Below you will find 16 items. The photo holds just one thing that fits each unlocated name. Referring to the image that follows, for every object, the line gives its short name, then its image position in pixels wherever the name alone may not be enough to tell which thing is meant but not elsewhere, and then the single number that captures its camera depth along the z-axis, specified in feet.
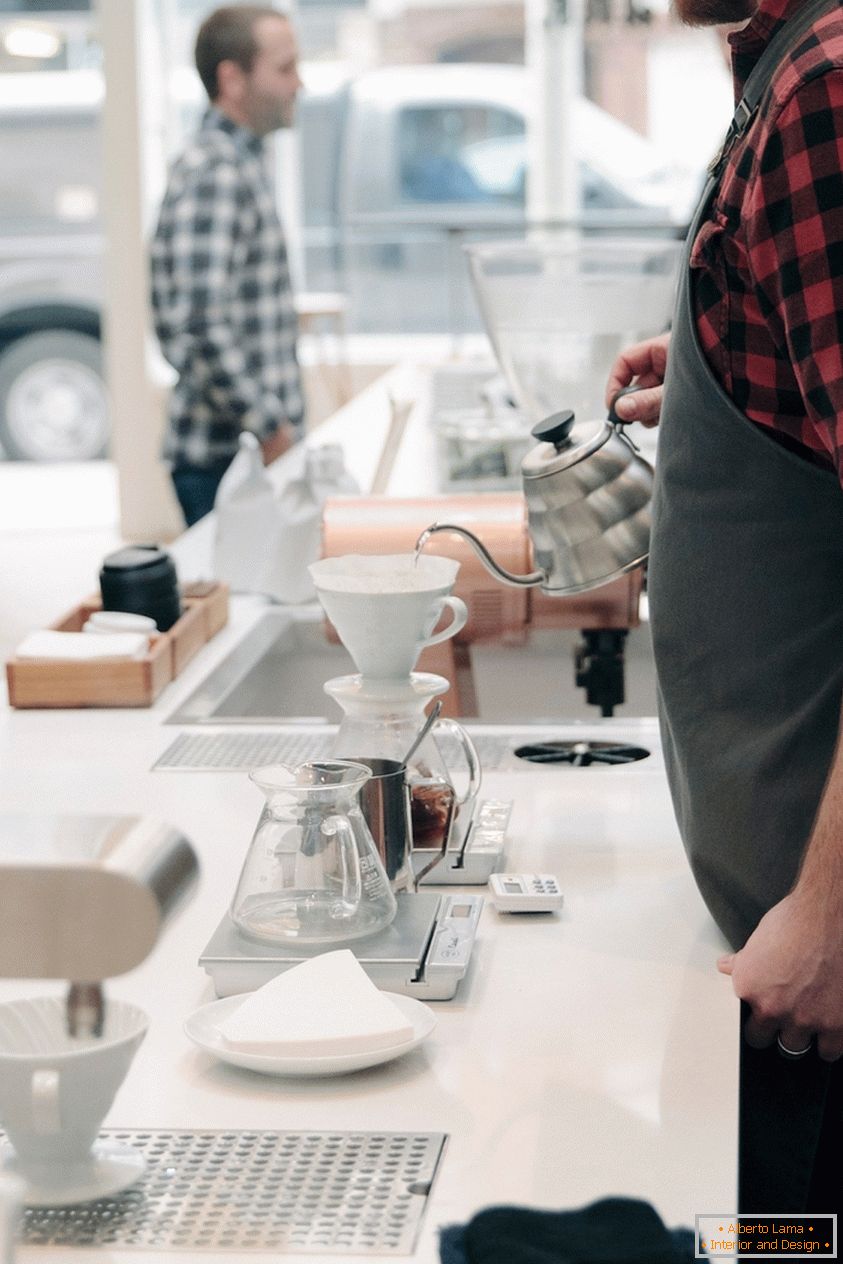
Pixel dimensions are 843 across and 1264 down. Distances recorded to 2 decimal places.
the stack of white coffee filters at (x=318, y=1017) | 5.76
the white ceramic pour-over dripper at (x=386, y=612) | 6.94
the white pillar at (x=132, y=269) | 27.27
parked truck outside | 28.72
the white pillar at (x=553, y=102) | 28.09
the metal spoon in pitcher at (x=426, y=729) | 6.67
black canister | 9.02
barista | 5.80
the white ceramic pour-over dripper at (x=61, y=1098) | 5.28
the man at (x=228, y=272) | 15.62
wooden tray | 8.51
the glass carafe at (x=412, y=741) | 6.82
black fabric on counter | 5.21
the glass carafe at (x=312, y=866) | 6.11
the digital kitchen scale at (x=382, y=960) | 6.10
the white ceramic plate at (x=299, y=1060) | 5.74
